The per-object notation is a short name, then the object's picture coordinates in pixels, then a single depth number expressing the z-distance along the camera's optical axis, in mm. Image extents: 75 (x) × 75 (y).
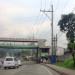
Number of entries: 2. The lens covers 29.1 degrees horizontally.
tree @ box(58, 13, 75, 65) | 40574
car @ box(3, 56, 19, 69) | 23083
